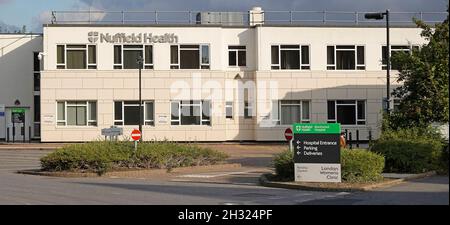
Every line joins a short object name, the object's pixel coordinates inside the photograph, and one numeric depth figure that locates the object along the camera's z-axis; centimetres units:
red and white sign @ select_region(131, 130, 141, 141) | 2561
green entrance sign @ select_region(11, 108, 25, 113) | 4978
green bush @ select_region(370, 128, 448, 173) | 2297
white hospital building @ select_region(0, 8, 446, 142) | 4628
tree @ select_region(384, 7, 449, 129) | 2633
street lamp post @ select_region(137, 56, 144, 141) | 4159
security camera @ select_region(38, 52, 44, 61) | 4538
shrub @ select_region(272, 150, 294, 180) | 2066
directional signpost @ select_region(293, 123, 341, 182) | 1945
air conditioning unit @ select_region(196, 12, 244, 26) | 4825
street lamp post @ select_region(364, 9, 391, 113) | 3216
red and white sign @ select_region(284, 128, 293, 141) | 2331
